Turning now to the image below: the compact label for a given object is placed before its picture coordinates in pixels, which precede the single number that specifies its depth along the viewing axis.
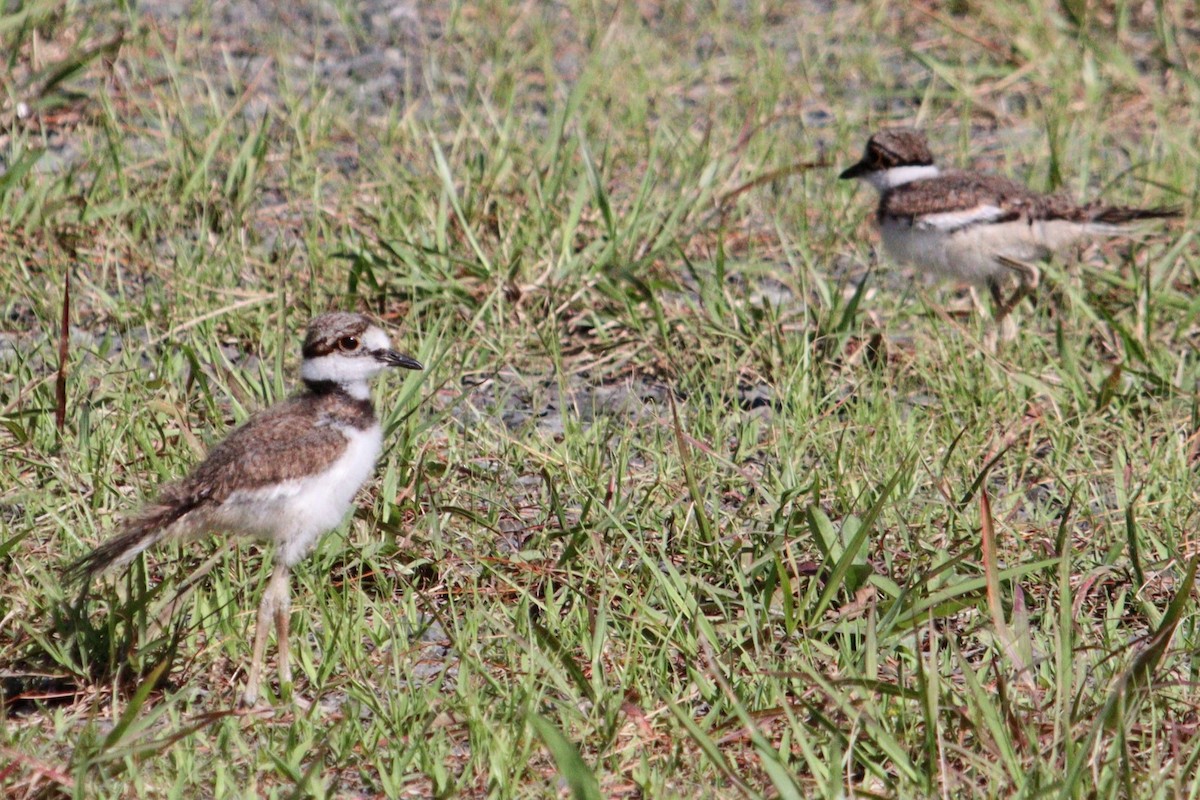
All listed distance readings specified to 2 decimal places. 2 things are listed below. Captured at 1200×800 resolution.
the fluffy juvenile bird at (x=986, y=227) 12.02
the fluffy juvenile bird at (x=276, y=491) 7.34
